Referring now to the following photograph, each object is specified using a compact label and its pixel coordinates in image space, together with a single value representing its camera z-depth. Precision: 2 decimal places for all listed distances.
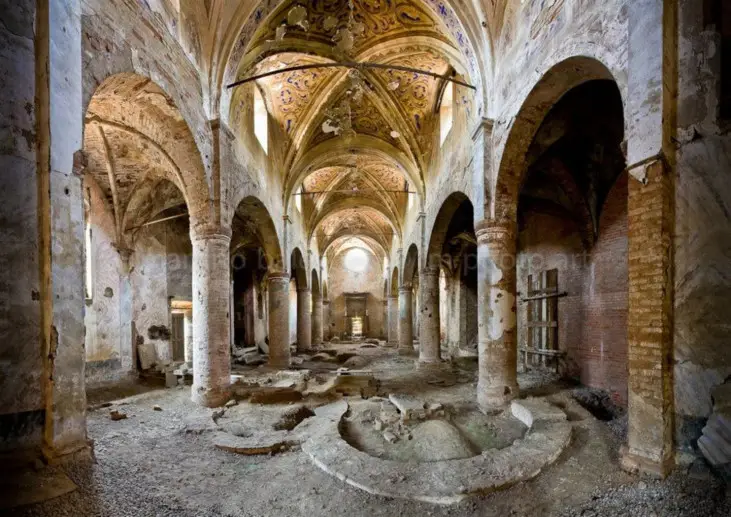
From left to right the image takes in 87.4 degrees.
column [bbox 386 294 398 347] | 27.27
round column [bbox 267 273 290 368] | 13.81
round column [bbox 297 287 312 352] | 20.31
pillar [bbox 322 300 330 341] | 32.00
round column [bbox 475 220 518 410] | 7.71
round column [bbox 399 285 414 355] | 20.53
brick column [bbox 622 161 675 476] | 3.83
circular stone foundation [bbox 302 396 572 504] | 4.35
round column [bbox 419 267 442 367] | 13.86
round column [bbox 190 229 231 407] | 8.09
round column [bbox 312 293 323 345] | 25.70
